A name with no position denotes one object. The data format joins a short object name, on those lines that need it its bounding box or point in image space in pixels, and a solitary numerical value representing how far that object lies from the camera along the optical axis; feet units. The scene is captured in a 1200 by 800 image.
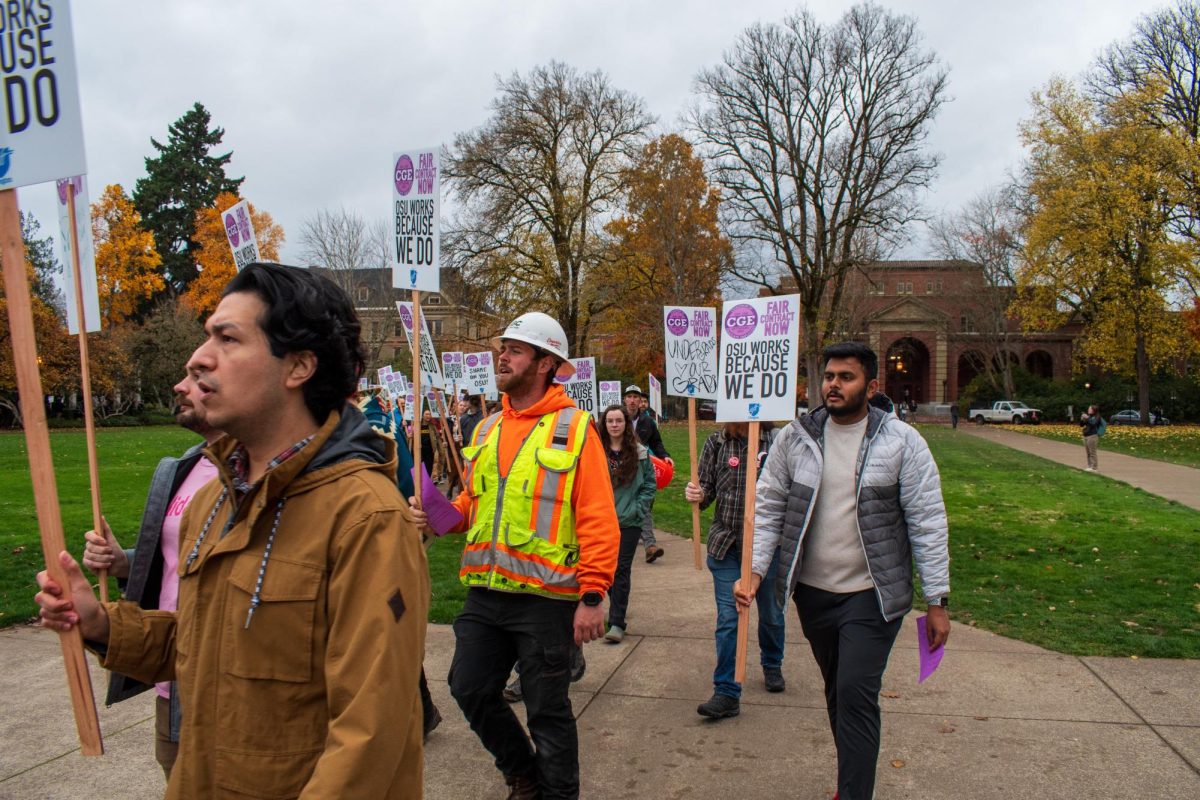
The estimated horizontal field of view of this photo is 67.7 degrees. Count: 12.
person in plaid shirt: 17.06
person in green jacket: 22.17
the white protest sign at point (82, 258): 9.80
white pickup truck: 181.15
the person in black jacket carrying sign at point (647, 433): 28.96
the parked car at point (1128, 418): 163.53
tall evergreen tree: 193.88
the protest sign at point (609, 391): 50.48
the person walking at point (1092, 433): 73.82
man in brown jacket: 5.26
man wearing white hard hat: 11.67
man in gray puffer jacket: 11.96
